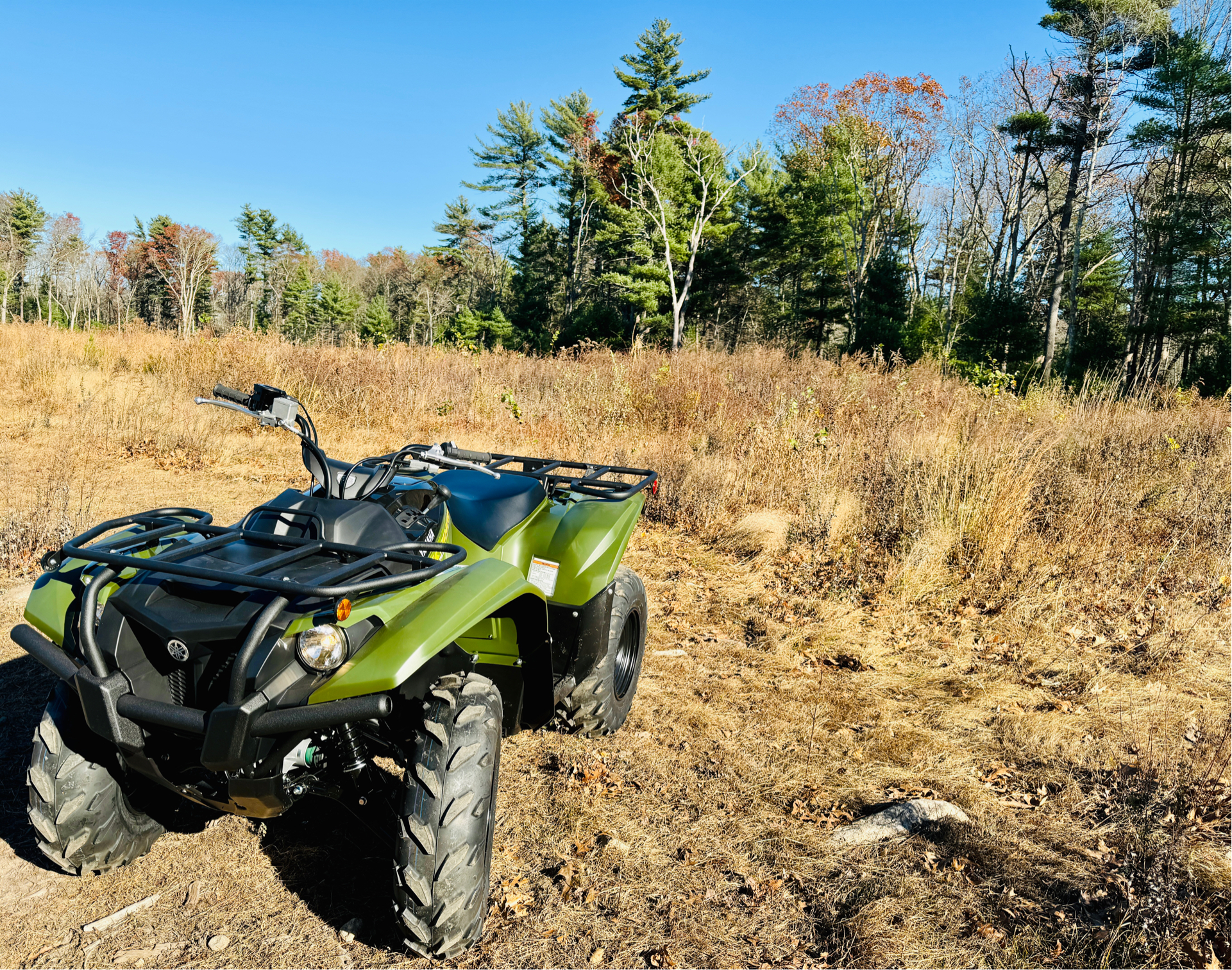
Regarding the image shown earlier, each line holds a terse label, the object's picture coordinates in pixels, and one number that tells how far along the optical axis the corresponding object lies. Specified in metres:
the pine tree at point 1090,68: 20.81
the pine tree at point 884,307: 24.89
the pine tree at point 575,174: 32.81
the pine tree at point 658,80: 30.31
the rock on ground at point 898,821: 2.80
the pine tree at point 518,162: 35.66
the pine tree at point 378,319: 42.09
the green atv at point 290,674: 1.83
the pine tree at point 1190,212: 19.88
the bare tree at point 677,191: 26.73
